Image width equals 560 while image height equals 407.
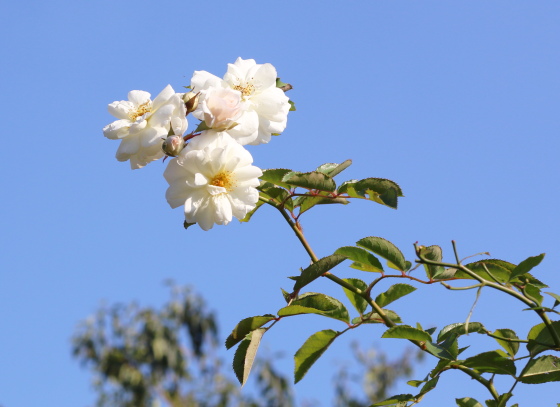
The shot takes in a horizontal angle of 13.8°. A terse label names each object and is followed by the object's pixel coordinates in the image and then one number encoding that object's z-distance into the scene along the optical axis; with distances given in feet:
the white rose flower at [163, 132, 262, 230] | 4.65
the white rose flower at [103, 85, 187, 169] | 4.68
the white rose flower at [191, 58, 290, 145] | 4.74
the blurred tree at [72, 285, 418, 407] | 34.71
